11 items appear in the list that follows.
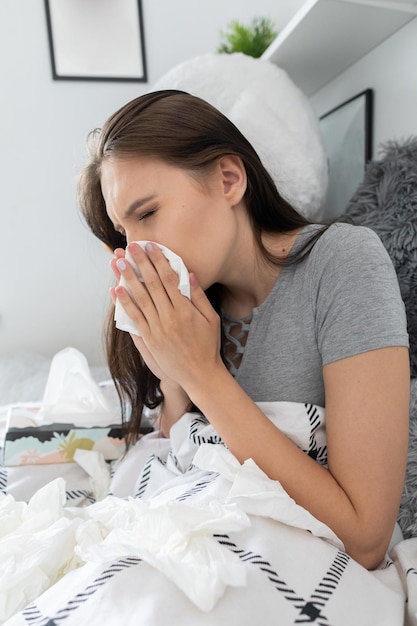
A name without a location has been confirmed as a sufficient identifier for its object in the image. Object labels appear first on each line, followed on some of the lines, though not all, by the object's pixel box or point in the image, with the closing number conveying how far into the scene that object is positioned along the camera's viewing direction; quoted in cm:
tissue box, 96
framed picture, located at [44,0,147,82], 179
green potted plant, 154
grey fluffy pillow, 87
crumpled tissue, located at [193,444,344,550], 55
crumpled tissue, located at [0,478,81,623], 52
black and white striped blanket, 45
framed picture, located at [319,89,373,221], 129
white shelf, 109
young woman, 62
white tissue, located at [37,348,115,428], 102
